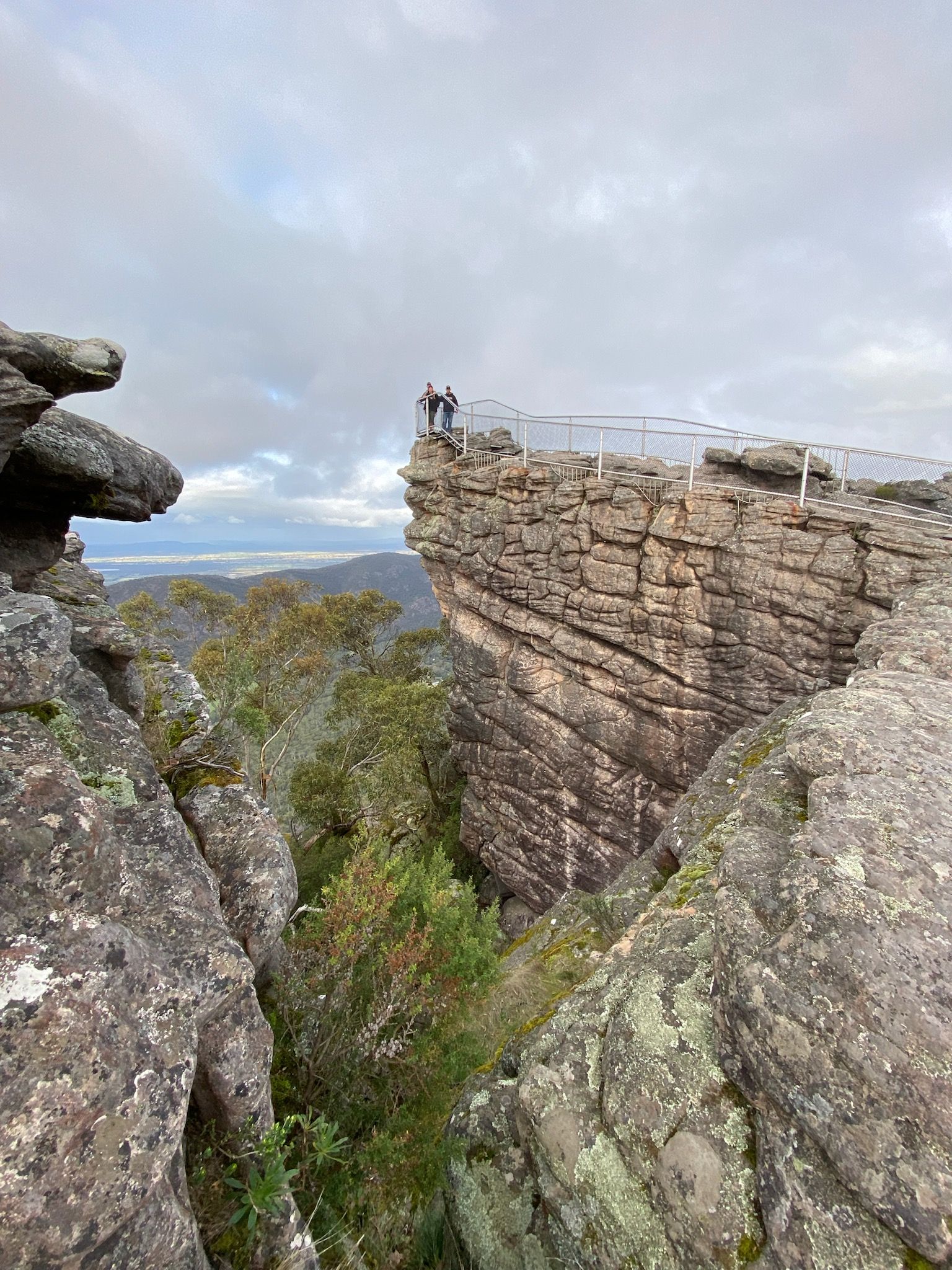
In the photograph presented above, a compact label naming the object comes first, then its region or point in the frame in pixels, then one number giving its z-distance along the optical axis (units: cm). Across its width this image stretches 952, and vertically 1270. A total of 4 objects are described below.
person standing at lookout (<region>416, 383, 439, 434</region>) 2148
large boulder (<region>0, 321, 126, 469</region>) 462
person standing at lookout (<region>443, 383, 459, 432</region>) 2114
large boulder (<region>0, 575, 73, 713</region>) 370
